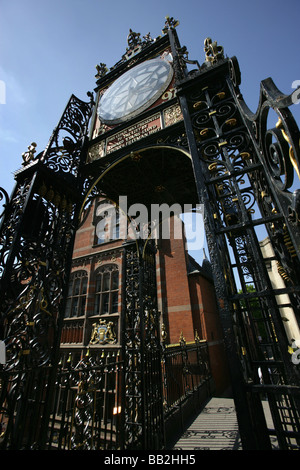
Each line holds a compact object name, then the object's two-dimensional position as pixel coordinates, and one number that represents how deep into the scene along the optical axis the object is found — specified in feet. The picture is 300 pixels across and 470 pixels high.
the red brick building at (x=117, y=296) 32.53
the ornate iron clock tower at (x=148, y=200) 5.58
